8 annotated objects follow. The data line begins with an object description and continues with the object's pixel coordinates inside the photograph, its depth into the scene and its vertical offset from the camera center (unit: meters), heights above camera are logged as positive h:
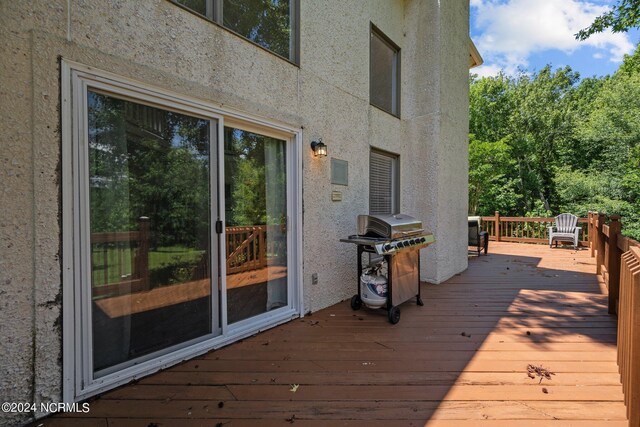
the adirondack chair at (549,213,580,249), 9.68 -0.66
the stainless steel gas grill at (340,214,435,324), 3.67 -0.43
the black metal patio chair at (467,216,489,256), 8.70 -0.72
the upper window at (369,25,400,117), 5.32 +2.36
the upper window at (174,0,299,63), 3.02 +1.99
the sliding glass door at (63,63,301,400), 2.20 -0.15
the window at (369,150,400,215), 5.33 +0.45
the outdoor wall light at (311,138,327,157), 3.98 +0.76
